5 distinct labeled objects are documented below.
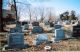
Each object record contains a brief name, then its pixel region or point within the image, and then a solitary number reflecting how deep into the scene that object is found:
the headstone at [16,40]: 3.16
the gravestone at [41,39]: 3.36
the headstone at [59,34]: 3.88
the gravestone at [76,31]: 4.40
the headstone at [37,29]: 5.65
